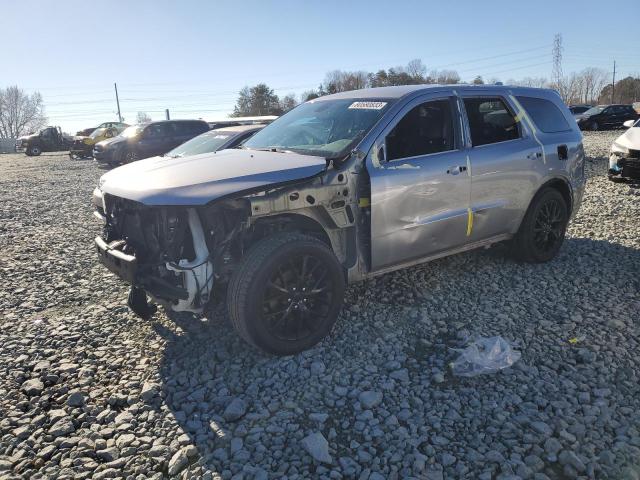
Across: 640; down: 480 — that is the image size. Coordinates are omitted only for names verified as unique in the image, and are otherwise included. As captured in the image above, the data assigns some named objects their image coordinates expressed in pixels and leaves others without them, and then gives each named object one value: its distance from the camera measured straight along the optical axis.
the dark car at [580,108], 31.11
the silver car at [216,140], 8.02
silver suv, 3.10
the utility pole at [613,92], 75.88
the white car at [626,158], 8.24
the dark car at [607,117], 27.56
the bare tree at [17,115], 105.38
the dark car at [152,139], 16.11
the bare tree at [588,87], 95.25
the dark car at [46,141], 29.11
